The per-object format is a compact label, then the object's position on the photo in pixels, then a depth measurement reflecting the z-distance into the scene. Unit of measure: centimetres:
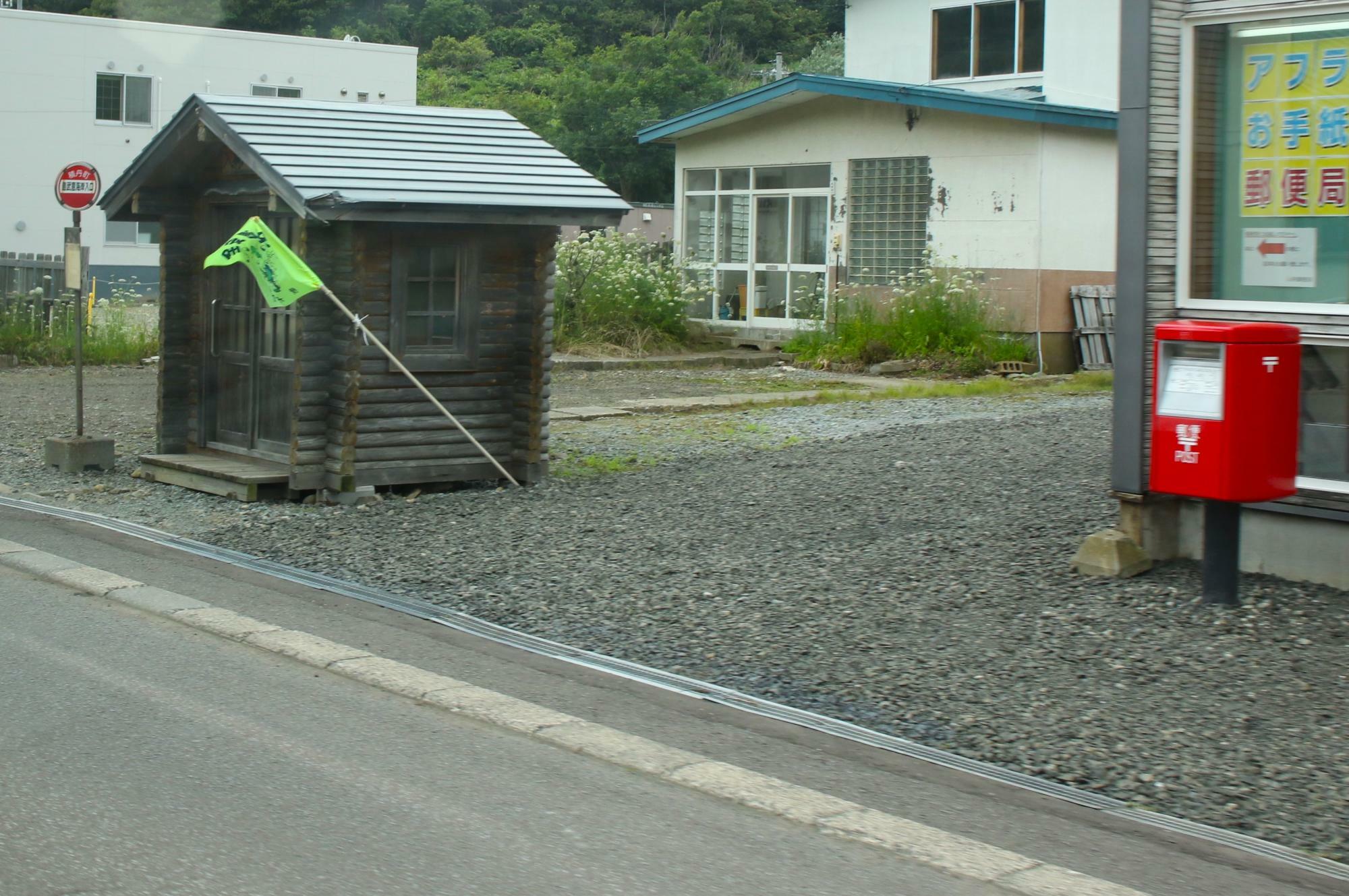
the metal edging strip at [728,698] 482
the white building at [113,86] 3997
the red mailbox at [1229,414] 673
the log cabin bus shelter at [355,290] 1075
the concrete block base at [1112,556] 766
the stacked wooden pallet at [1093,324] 2088
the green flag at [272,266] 1027
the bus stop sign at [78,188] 1468
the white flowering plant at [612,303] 2247
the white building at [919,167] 2059
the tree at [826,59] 5243
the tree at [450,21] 6638
